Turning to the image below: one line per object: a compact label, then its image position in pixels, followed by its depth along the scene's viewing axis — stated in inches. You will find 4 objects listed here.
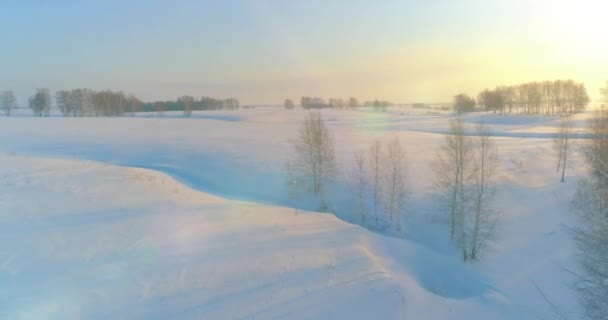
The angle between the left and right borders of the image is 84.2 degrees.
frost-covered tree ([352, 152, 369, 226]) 991.1
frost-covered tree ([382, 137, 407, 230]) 952.9
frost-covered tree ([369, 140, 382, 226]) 1016.9
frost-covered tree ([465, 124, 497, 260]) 775.1
